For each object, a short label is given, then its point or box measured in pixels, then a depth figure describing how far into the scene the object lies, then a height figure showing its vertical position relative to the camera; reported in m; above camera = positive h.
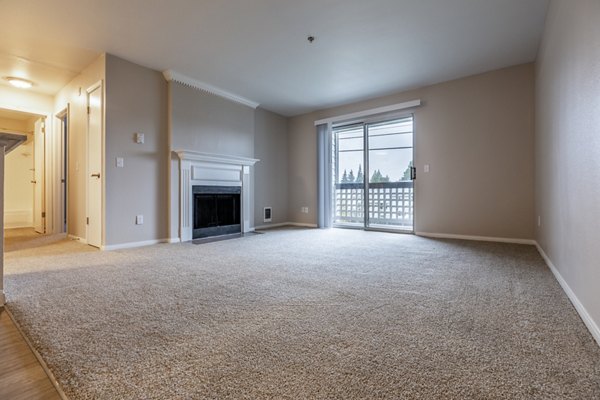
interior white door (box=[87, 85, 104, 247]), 3.65 +0.39
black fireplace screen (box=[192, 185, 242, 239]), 4.46 -0.19
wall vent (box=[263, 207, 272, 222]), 5.96 -0.33
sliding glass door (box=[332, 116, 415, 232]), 5.03 +0.43
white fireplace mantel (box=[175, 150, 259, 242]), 4.23 +0.36
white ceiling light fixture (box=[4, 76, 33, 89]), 4.20 +1.73
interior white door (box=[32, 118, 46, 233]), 5.18 +0.39
